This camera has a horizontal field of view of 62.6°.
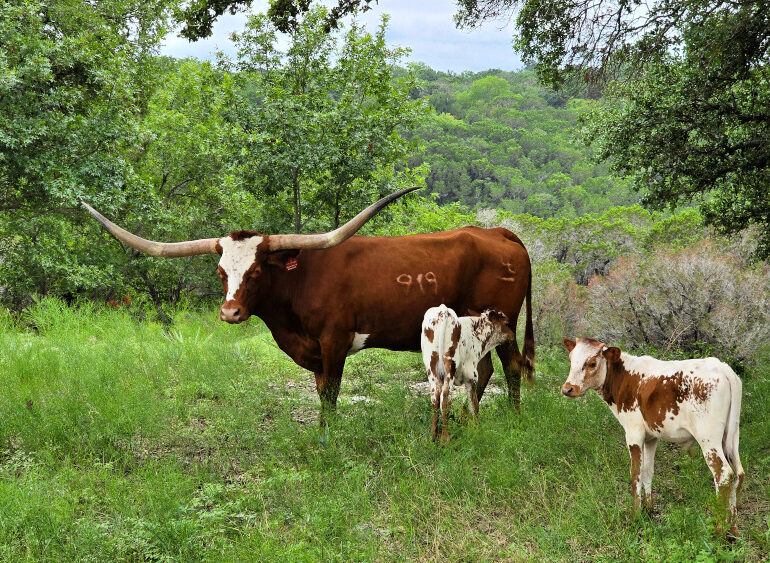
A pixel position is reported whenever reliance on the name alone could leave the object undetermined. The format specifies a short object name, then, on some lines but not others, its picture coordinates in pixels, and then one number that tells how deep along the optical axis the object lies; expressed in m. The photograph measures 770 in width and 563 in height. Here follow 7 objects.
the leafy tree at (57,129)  8.40
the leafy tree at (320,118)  10.86
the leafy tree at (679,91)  6.00
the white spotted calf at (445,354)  5.04
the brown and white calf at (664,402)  3.54
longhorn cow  5.36
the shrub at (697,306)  10.59
